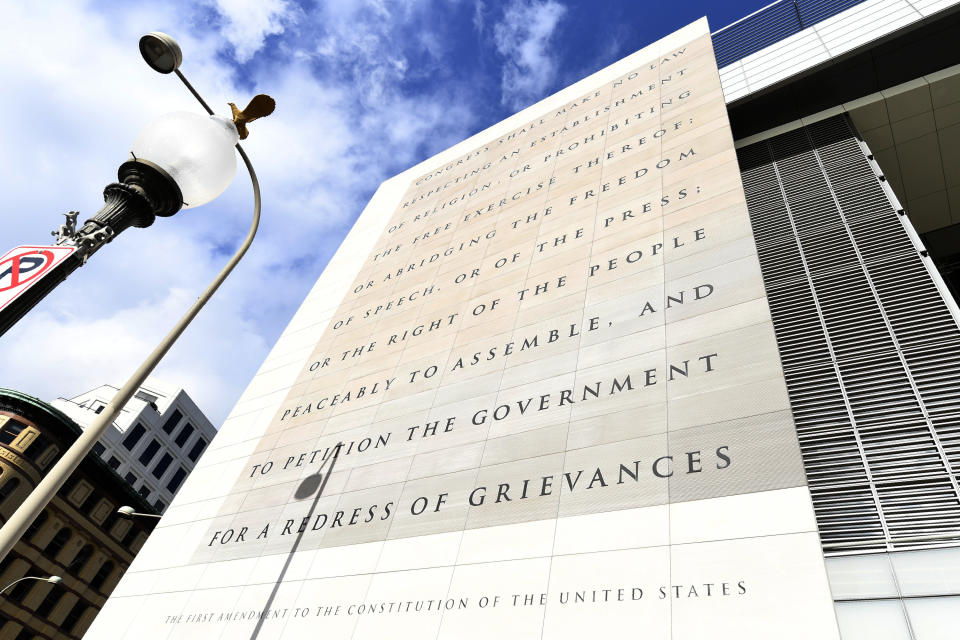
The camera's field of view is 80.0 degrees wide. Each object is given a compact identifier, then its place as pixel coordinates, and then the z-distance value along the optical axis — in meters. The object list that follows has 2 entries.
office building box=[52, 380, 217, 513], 56.41
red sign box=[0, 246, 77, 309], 4.69
